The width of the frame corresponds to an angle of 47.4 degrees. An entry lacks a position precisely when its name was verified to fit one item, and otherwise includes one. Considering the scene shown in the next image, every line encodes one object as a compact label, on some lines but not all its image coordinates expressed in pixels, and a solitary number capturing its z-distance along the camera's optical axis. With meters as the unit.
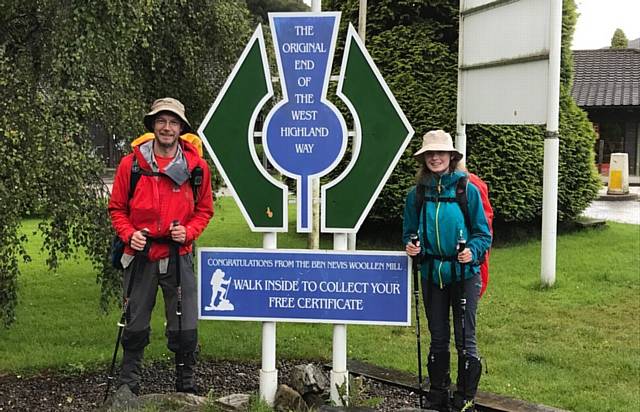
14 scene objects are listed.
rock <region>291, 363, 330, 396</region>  4.57
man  4.23
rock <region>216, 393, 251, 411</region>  4.19
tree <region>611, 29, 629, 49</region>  37.16
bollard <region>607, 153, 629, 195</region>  20.27
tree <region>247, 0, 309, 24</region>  26.45
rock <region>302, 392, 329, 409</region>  4.52
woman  4.12
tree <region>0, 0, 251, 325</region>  4.46
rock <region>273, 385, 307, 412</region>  4.38
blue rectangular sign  4.26
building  24.17
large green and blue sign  4.29
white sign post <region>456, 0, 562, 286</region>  7.81
